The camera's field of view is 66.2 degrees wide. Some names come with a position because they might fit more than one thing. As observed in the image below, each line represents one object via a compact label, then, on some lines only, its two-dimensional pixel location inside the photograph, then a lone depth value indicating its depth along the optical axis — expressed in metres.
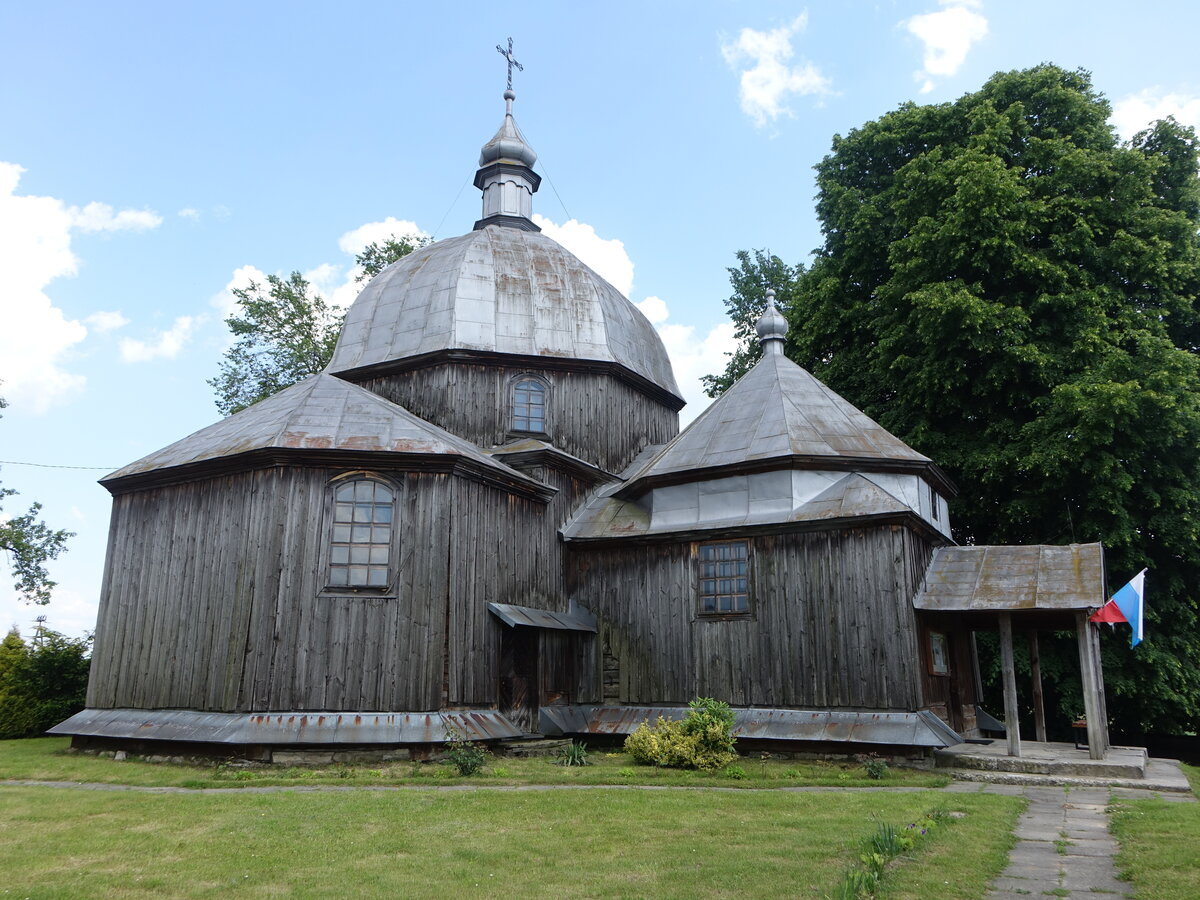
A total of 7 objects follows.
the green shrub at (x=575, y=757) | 13.25
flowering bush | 12.61
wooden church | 13.35
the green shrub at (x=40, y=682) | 17.56
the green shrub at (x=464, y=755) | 11.73
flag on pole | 13.46
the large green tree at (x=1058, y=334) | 16.91
